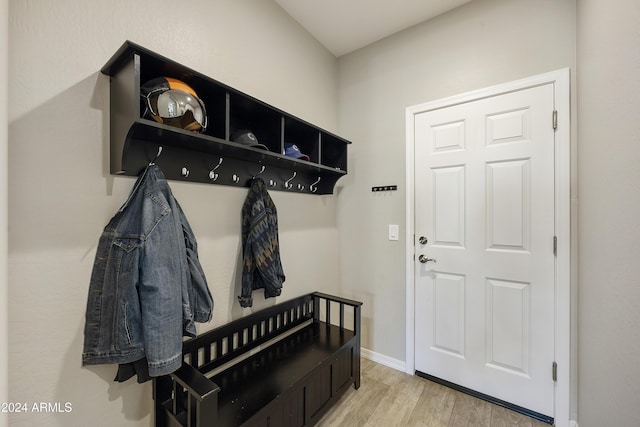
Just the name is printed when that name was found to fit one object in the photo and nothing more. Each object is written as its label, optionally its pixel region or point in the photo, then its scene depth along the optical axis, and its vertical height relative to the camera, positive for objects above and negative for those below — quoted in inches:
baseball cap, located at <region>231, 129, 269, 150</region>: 54.1 +15.9
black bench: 43.8 -35.2
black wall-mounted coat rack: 39.2 +13.6
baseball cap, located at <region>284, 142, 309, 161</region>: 66.7 +16.1
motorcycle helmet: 41.3 +18.2
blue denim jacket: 37.6 -11.3
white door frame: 61.4 -6.9
